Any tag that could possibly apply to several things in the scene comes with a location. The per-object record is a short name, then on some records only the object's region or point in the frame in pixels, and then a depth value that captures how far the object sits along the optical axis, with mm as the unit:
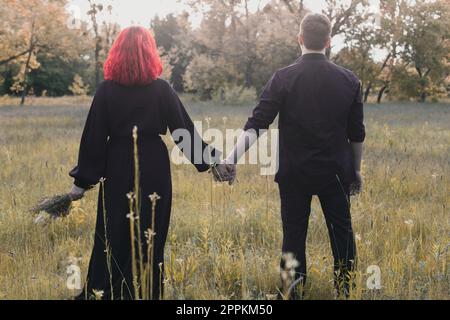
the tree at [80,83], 39866
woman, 3160
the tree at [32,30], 24344
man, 3070
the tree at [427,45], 38688
